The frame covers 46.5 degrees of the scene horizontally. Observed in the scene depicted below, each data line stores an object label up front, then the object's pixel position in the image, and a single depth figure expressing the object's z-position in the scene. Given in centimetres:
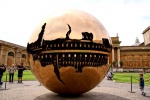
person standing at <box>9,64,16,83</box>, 1720
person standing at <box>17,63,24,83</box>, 1659
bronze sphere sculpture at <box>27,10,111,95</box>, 630
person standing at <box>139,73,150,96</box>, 1034
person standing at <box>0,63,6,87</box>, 1315
